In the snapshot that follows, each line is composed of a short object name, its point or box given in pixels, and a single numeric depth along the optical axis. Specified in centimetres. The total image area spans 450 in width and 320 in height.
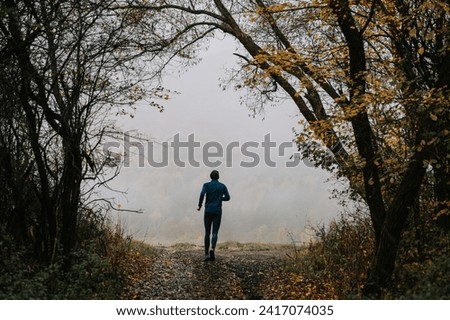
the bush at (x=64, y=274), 892
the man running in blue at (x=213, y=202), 1432
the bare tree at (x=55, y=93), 1016
